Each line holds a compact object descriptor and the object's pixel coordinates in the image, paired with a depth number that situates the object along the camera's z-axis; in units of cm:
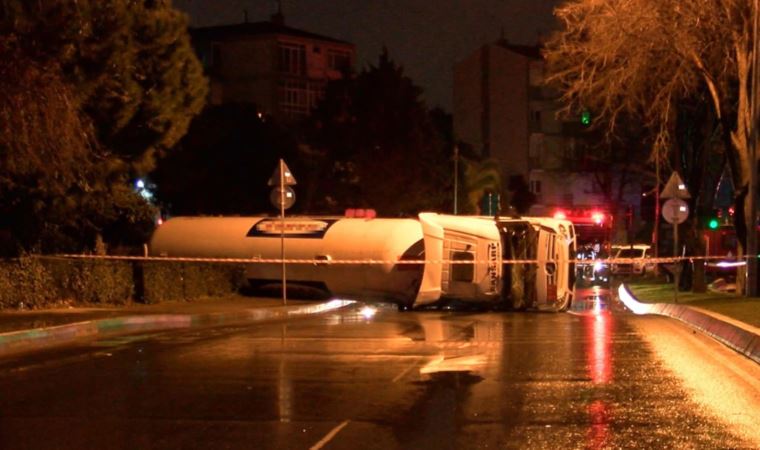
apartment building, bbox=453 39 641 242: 8150
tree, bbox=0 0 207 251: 1869
